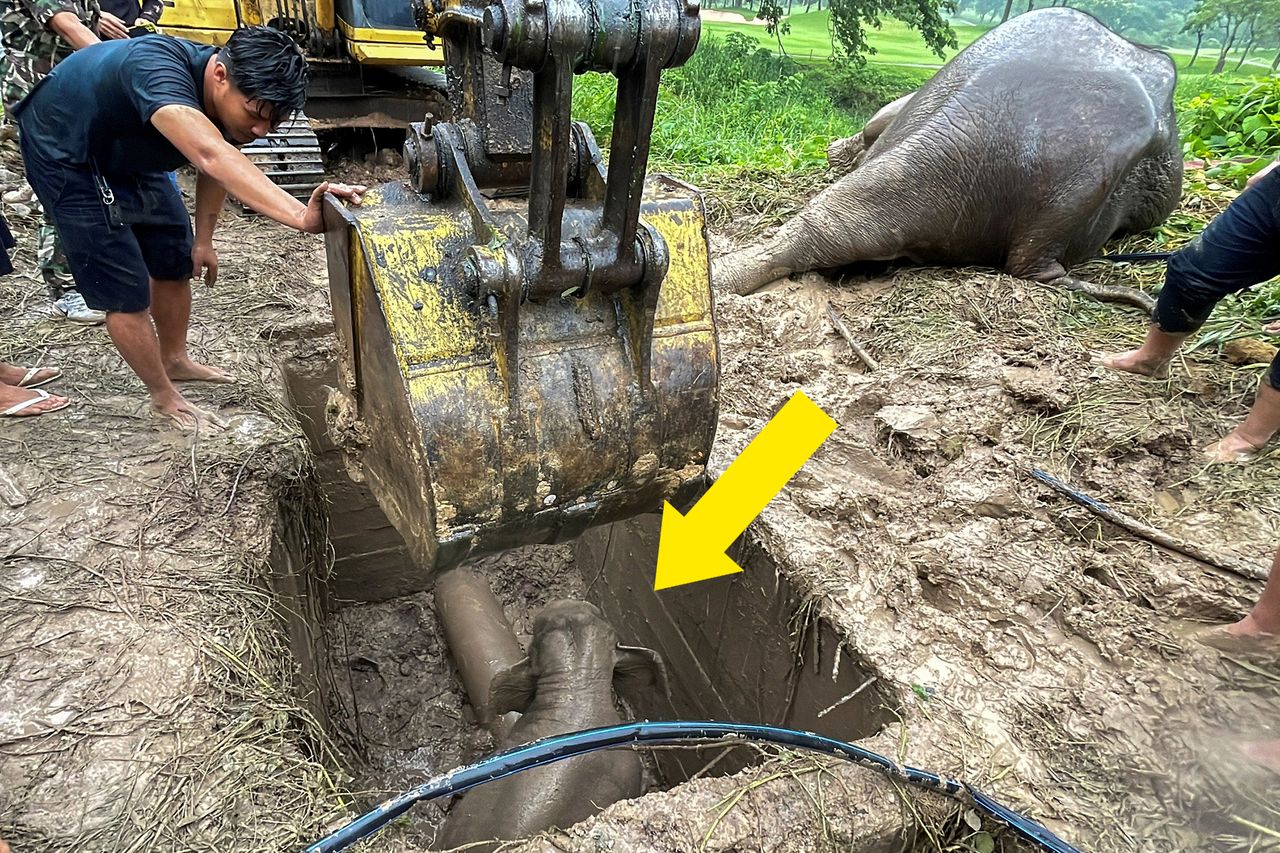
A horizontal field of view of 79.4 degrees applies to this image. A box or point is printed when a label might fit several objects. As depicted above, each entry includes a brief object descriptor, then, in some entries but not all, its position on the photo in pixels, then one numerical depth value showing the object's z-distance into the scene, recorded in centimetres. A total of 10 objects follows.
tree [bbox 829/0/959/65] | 1559
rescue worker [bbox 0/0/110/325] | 332
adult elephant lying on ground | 444
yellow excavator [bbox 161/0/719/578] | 168
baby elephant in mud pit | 258
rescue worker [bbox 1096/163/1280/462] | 301
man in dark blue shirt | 223
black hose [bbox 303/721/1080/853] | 164
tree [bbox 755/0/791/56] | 1623
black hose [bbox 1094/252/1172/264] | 480
